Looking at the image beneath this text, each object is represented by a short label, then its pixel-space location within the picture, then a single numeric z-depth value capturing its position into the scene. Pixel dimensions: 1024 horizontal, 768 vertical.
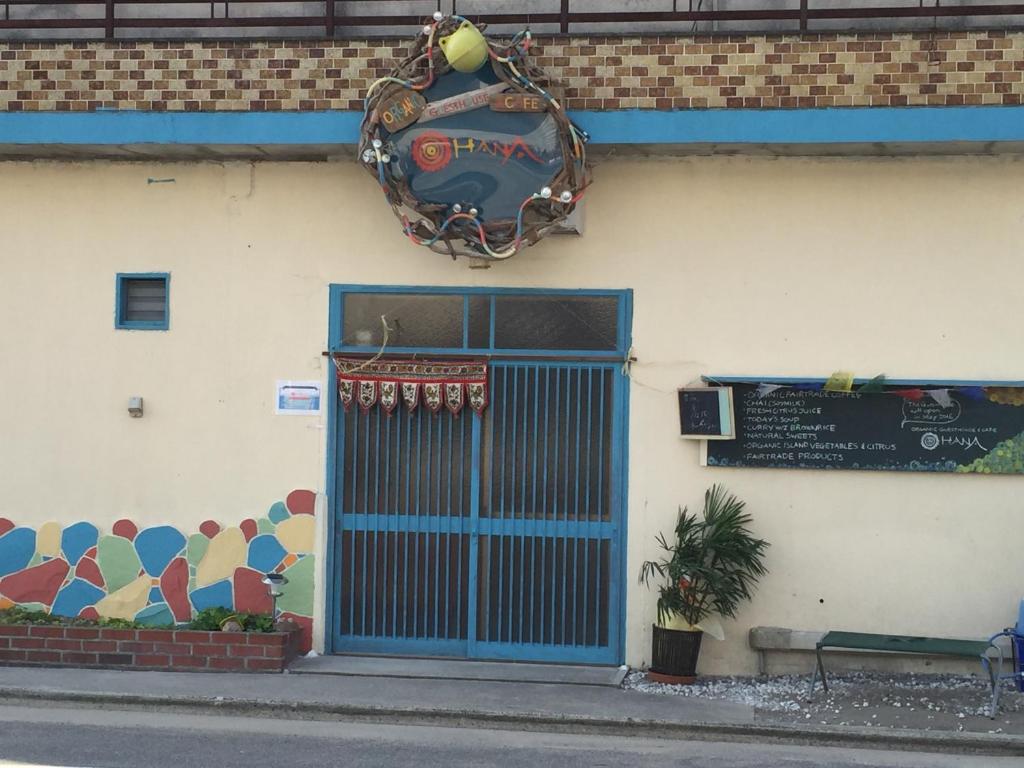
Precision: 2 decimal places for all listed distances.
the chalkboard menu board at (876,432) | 10.27
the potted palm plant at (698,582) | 10.20
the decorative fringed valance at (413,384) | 10.76
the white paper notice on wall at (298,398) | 10.96
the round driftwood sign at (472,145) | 10.02
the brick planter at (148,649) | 10.41
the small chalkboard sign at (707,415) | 10.41
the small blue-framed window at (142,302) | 11.11
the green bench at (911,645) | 9.61
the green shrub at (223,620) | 10.70
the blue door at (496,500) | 10.75
